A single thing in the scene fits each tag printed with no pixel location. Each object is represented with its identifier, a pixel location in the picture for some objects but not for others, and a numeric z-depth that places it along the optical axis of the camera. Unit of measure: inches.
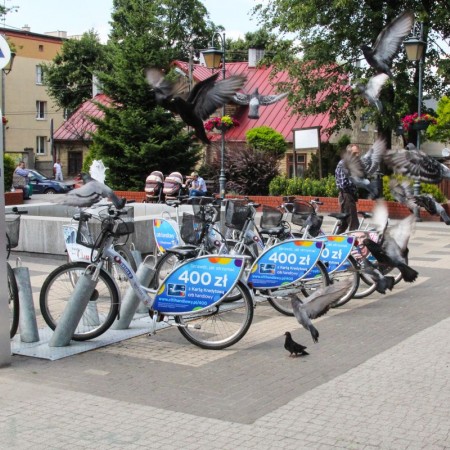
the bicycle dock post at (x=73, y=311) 286.5
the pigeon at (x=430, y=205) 222.7
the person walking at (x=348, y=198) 509.6
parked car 1576.0
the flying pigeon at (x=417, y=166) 200.4
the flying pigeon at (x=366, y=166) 222.5
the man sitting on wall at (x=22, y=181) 1309.1
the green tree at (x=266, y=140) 1371.8
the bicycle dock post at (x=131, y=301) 315.9
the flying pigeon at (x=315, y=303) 266.8
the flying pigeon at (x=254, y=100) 233.3
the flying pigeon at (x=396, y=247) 226.1
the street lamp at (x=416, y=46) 517.8
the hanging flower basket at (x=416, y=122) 799.7
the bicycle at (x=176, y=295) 288.7
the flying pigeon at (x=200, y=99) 224.1
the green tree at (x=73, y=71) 2151.8
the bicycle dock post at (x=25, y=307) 295.7
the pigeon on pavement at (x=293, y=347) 279.6
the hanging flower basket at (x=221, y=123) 567.5
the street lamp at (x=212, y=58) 546.1
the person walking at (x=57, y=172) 1675.9
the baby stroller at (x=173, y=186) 938.4
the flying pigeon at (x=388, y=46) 212.2
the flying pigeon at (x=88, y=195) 276.7
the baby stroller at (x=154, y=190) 1013.8
